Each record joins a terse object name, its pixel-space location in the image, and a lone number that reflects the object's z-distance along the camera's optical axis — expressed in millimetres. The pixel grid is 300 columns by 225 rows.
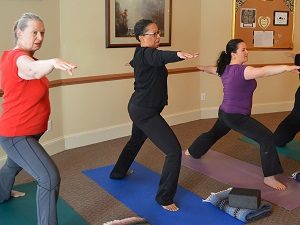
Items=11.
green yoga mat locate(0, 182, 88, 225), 2627
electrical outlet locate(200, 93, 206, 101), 5551
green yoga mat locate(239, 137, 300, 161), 4039
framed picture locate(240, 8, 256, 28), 5492
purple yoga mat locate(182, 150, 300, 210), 3015
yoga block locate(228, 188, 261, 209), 2678
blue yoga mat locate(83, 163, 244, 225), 2678
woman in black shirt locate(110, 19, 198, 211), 2754
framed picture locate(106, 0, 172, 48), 4355
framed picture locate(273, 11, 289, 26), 5676
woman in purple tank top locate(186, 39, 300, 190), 3146
